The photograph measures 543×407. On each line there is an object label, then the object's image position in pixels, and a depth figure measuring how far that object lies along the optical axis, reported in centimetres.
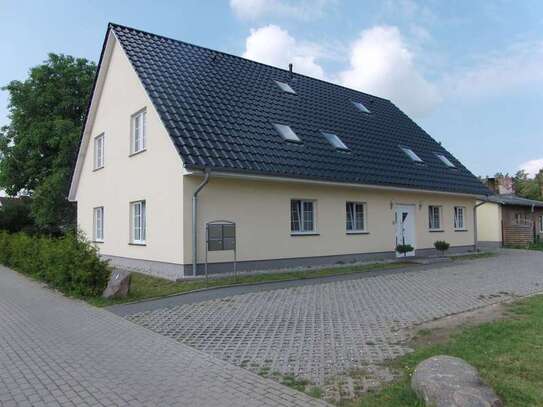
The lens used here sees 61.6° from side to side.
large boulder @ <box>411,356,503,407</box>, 383
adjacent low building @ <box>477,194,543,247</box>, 2780
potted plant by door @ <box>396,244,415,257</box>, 1725
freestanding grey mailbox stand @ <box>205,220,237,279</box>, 1191
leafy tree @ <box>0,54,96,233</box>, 2650
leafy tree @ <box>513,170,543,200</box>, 5116
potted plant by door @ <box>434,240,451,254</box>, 1869
